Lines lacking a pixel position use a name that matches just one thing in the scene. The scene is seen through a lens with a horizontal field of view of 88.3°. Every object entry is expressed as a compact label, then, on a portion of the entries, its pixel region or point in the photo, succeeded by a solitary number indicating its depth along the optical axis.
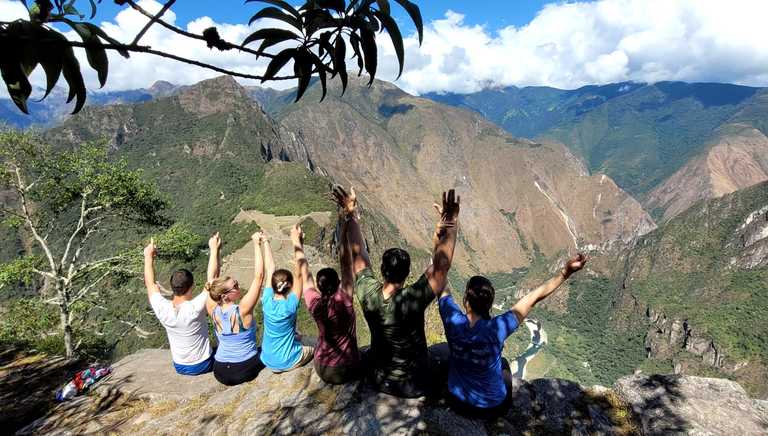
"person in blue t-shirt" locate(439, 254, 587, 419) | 4.27
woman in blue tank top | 5.39
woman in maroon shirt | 4.82
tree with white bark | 11.53
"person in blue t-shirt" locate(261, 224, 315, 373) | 5.38
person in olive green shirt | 4.27
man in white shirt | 5.62
